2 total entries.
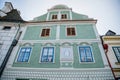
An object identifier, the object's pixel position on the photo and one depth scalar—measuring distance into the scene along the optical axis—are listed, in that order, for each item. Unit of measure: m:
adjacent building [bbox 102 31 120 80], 6.58
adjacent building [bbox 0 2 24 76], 7.51
